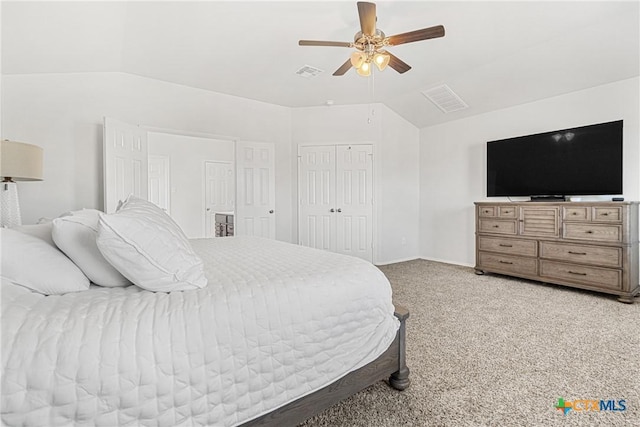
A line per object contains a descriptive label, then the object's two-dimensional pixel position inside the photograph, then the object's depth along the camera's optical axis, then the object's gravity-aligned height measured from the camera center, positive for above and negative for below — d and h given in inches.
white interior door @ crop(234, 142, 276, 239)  183.1 +13.0
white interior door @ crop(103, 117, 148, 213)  131.6 +22.5
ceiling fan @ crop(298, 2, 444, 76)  92.0 +54.8
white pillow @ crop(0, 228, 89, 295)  41.9 -7.8
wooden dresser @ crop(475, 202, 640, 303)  122.6 -15.1
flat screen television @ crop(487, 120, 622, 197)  132.3 +22.9
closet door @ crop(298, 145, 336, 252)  200.7 +8.9
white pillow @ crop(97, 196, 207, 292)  41.3 -6.0
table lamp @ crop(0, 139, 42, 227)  85.3 +11.7
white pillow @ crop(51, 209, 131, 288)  46.0 -5.6
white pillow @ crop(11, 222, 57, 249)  50.8 -3.4
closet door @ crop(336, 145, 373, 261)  198.8 +6.9
